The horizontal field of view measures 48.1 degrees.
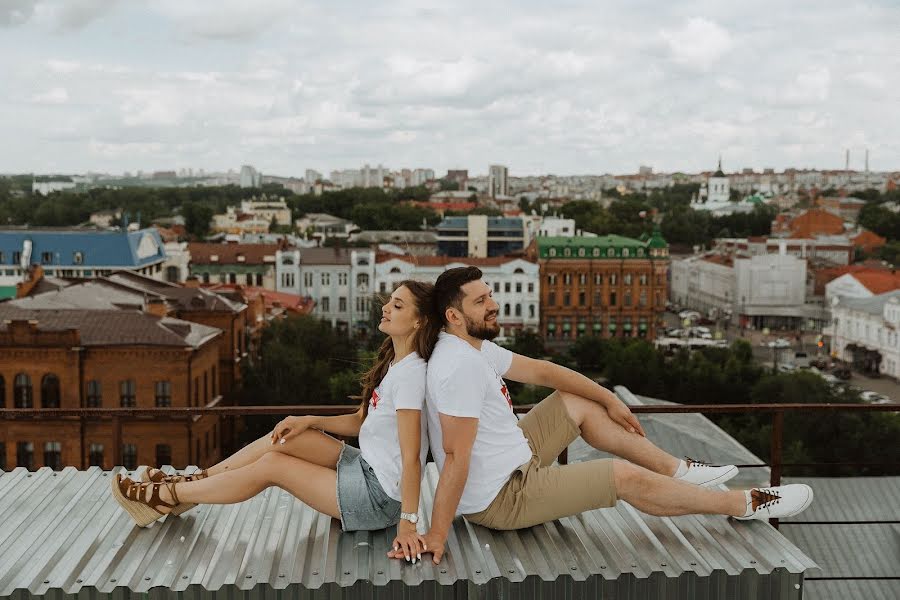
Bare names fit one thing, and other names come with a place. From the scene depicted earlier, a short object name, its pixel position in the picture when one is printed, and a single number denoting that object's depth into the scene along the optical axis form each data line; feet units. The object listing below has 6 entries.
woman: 8.82
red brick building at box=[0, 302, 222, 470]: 55.72
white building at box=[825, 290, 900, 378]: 123.65
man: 8.59
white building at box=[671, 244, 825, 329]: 159.12
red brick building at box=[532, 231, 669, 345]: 136.26
